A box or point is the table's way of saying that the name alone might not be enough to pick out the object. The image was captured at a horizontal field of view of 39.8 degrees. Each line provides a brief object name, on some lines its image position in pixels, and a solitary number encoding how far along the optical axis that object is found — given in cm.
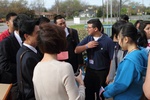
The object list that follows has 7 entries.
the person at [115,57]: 278
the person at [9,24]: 379
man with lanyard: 322
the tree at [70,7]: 4171
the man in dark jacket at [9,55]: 260
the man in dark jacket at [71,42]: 368
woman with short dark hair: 153
